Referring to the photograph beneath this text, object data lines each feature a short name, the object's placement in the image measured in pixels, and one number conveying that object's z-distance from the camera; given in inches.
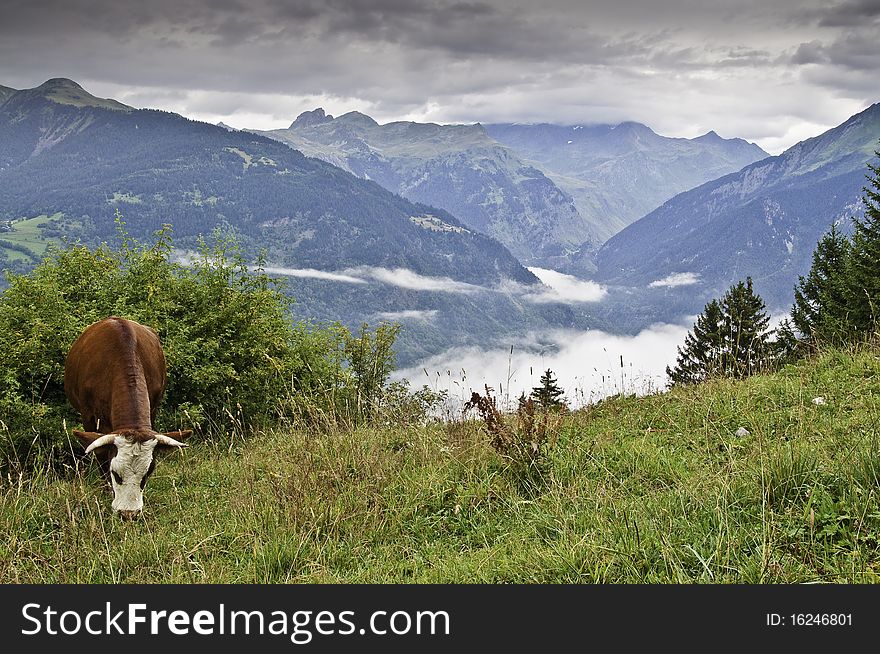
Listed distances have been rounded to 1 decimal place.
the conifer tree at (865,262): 1079.0
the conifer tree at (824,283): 1346.0
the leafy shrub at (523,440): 246.1
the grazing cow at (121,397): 288.4
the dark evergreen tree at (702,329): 2269.9
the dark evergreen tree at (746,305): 2246.1
